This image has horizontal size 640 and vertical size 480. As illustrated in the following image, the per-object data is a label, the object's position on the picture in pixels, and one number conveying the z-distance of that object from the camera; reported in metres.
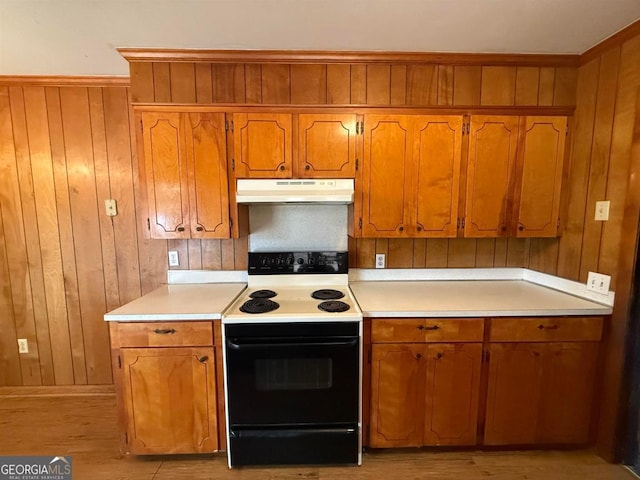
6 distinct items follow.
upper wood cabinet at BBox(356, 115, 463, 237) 1.90
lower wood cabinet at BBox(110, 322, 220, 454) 1.64
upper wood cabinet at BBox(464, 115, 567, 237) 1.92
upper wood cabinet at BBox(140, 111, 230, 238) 1.86
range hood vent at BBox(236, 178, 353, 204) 1.85
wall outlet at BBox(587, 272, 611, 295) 1.71
